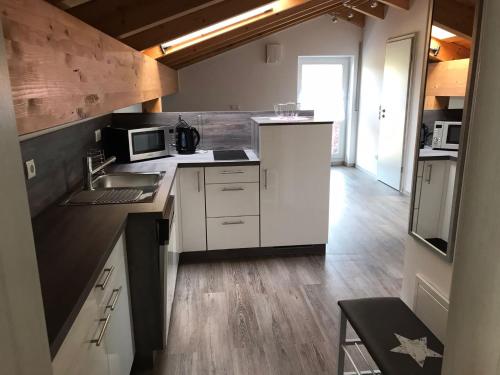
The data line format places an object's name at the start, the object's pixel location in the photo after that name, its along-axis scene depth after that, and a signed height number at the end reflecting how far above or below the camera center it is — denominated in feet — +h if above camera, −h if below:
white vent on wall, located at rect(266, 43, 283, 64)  23.25 +2.63
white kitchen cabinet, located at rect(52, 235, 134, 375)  3.99 -2.63
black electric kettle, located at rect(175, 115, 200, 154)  12.38 -1.13
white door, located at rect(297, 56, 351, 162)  24.76 +0.82
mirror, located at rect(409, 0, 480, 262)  5.15 -0.32
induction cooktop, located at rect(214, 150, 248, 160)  11.57 -1.55
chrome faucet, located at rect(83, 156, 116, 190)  8.46 -1.41
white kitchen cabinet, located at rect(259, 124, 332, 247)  11.16 -2.27
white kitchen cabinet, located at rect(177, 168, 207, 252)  11.16 -2.89
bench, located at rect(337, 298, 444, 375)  4.92 -3.04
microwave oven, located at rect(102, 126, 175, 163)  11.18 -1.15
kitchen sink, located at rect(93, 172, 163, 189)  9.63 -1.82
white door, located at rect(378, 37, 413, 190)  18.63 -0.50
